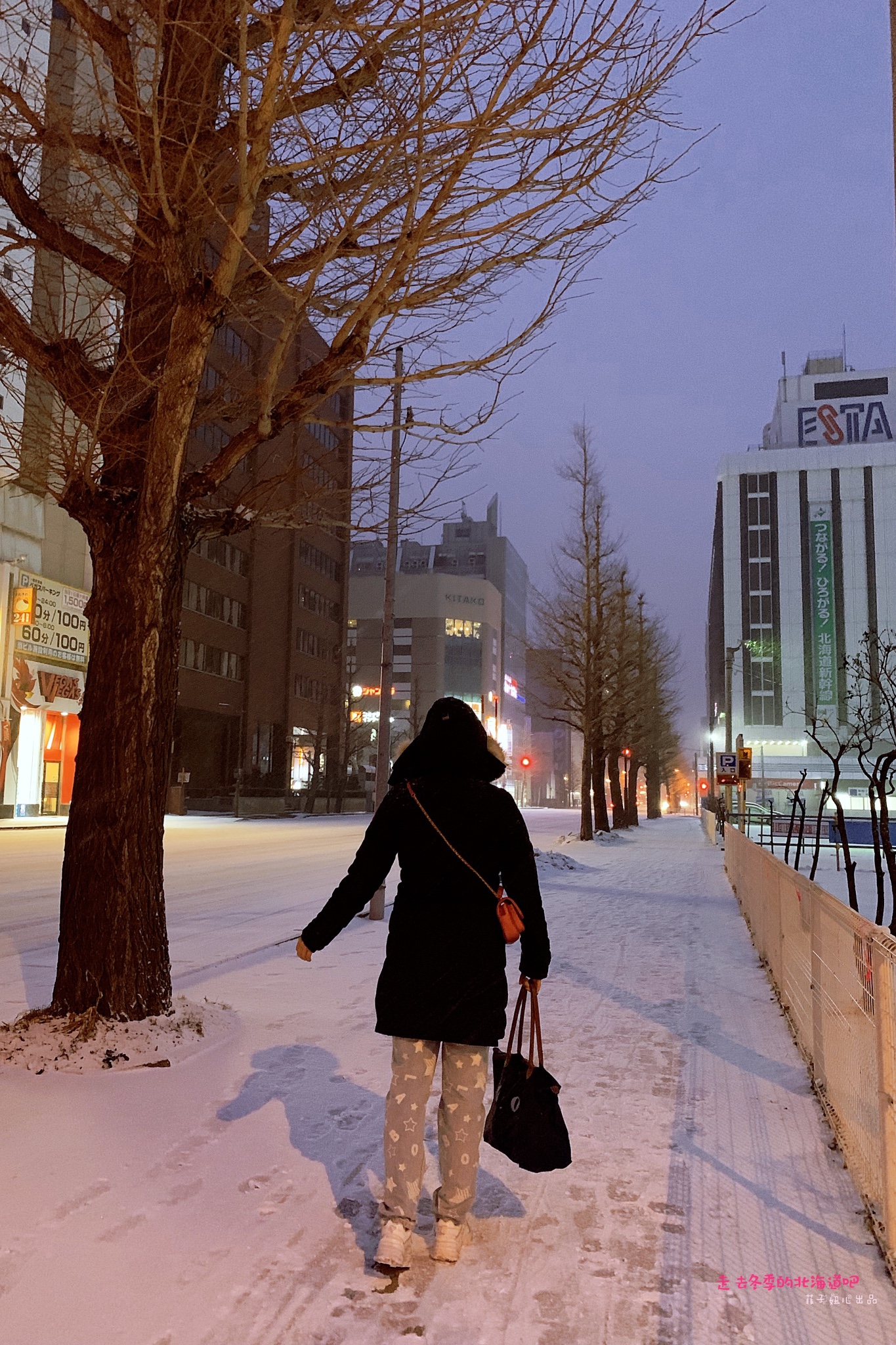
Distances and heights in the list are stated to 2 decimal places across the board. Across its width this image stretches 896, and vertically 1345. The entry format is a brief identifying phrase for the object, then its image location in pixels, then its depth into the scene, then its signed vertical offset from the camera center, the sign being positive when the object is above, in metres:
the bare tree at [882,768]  9.12 +0.22
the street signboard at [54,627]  33.16 +4.91
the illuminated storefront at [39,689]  32.50 +2.75
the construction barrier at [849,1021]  3.54 -1.06
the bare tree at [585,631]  31.80 +4.98
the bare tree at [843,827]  11.55 -0.45
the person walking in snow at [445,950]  3.30 -0.57
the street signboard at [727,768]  31.75 +0.66
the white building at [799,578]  89.94 +19.33
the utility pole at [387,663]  12.62 +1.63
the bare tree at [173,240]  5.48 +3.21
